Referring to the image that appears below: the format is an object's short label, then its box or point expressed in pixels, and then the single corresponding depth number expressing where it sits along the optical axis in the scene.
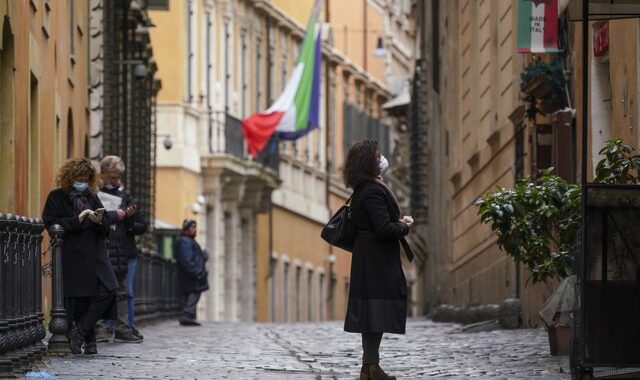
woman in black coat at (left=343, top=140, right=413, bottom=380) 16.42
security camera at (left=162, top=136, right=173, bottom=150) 51.13
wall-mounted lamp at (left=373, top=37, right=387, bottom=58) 71.94
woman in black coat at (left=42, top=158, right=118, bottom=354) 19.88
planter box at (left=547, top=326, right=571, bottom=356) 19.56
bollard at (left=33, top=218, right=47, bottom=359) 17.66
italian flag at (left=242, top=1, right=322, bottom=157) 56.00
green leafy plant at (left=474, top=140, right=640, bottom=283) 18.81
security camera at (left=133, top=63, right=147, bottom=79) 41.78
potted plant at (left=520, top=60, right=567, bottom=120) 25.09
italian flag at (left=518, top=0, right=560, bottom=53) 24.28
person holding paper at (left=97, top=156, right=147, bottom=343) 23.25
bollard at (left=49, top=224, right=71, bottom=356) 19.53
